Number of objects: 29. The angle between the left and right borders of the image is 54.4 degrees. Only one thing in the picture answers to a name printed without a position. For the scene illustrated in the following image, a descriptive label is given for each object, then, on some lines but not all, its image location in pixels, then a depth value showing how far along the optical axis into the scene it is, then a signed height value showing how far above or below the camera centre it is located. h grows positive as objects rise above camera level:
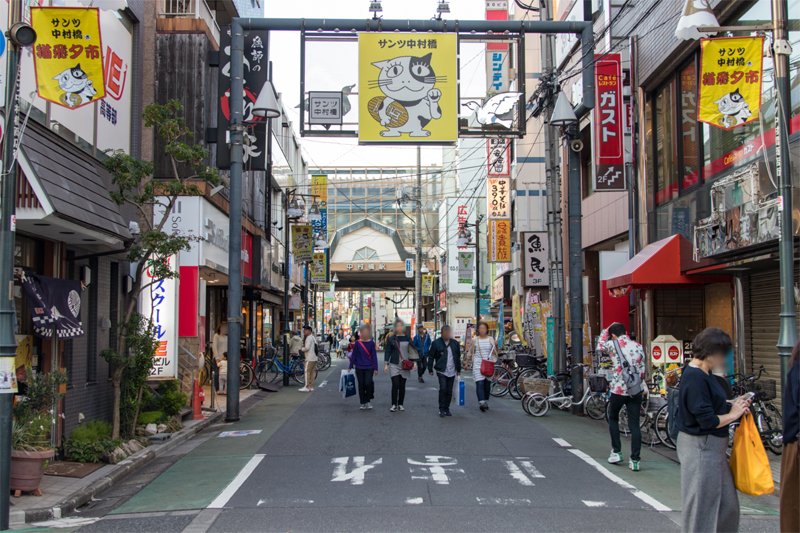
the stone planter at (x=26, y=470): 8.28 -1.61
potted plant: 8.33 -1.25
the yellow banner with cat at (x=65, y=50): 8.75 +3.06
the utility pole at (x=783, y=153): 9.03 +1.89
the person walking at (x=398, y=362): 16.52 -0.96
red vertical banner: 17.62 +4.36
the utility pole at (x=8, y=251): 7.17 +0.64
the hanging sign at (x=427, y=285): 53.78 +2.17
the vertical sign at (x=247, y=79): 16.59 +5.14
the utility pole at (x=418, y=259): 46.97 +3.50
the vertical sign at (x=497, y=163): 38.72 +7.67
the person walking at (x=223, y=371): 21.18 -1.47
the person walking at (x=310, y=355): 22.45 -1.12
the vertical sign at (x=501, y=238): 37.92 +3.80
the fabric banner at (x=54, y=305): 10.22 +0.19
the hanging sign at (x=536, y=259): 30.28 +2.21
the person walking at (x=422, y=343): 26.24 -1.01
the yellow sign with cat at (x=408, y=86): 14.44 +4.27
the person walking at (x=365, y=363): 16.97 -1.01
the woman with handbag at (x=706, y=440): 5.43 -0.90
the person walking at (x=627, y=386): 10.08 -0.92
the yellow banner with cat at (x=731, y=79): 10.91 +3.36
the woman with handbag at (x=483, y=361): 16.55 -0.96
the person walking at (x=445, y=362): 15.81 -0.95
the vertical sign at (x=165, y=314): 14.81 +0.08
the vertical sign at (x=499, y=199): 38.53 +5.79
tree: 11.78 +1.17
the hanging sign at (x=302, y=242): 34.62 +3.38
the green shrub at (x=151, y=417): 13.32 -1.71
